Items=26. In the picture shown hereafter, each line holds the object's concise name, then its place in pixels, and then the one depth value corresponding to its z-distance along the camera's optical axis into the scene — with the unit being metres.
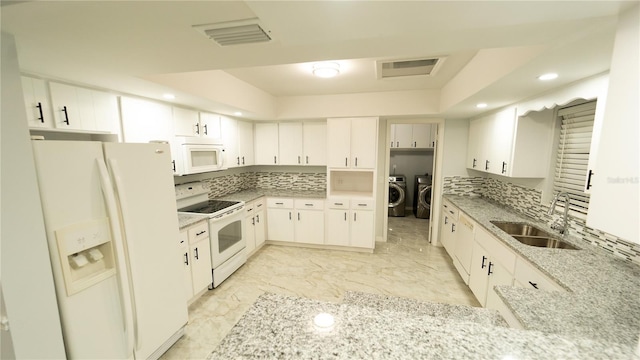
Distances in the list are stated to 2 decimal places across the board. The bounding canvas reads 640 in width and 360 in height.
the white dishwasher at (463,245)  2.69
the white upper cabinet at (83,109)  1.71
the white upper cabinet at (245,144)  3.73
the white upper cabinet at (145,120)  2.16
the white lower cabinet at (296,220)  3.79
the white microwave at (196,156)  2.60
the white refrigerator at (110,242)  1.23
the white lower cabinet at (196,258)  2.33
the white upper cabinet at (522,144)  2.43
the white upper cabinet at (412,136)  5.24
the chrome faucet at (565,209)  1.98
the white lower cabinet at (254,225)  3.46
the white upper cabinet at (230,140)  3.39
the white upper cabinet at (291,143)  3.95
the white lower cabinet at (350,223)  3.64
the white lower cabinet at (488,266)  1.94
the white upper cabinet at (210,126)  3.00
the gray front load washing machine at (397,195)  5.57
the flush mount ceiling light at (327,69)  2.26
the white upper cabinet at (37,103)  1.57
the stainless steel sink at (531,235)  2.04
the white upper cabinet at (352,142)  3.52
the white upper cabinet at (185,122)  2.63
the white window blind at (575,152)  2.01
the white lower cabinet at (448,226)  3.26
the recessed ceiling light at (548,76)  1.63
